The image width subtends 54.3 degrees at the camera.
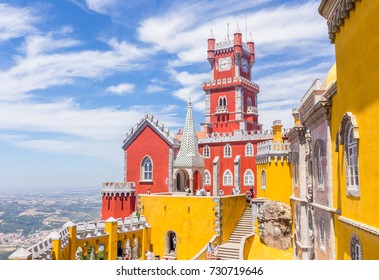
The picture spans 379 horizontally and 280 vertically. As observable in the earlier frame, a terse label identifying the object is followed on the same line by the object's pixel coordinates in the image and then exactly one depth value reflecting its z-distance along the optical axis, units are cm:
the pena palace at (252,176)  929
